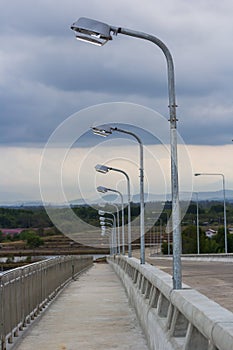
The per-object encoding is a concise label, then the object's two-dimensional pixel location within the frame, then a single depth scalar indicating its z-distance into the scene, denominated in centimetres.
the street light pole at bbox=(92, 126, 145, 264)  2695
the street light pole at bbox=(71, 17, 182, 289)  1280
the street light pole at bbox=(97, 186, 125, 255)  5480
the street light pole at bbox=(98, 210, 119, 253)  7325
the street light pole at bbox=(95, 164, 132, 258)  3903
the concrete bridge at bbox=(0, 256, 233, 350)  830
